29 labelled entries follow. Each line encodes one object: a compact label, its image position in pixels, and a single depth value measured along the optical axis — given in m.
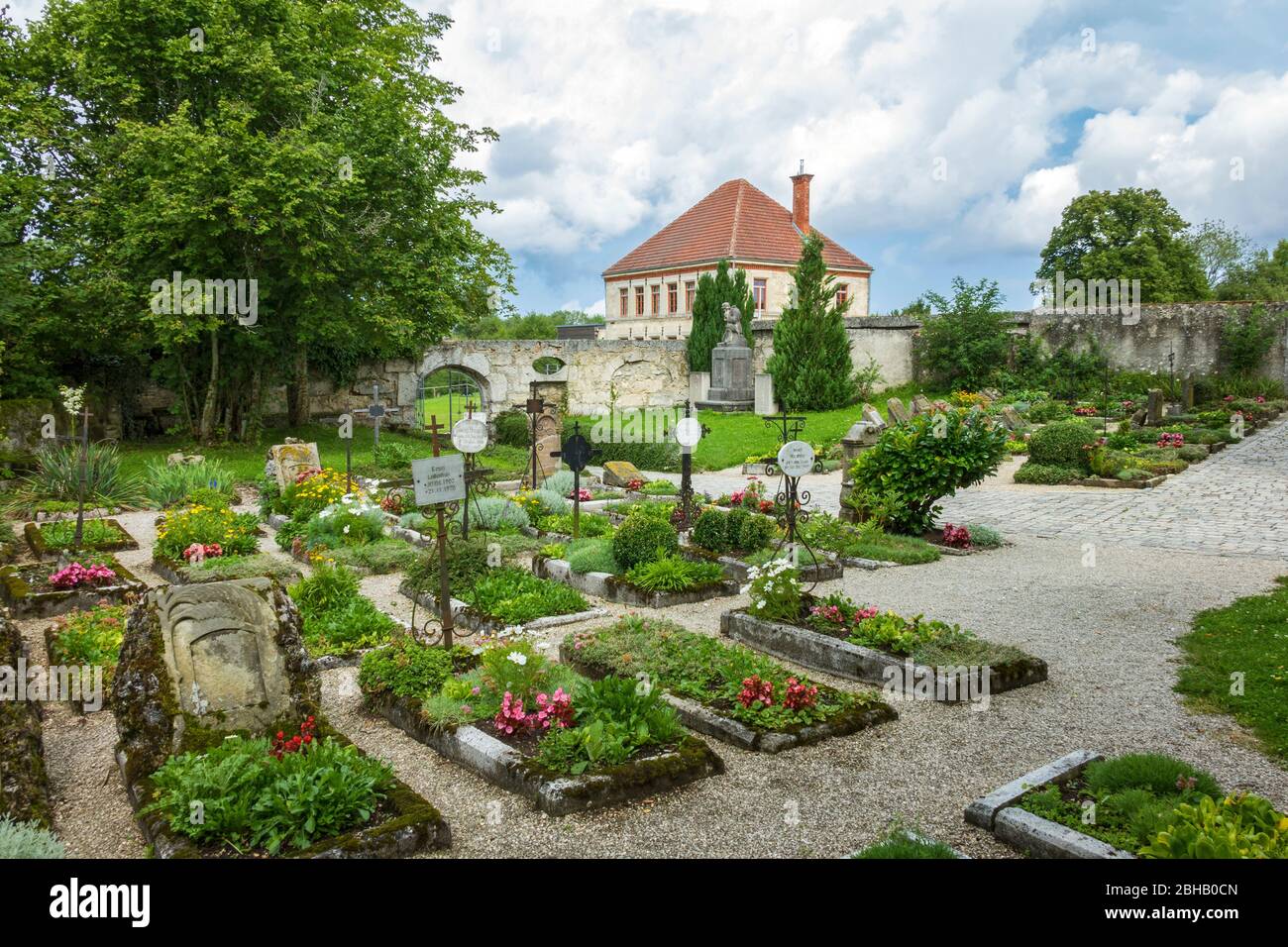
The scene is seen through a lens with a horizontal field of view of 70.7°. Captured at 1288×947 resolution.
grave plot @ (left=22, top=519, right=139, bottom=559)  10.29
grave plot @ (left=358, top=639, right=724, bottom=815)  4.70
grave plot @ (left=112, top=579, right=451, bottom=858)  4.01
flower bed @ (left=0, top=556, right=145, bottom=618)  8.16
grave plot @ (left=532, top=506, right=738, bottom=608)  8.63
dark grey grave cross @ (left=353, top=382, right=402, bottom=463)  18.97
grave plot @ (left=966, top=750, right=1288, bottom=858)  3.59
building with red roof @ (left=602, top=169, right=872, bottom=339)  36.91
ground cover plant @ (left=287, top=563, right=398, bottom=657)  7.04
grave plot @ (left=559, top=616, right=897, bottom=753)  5.43
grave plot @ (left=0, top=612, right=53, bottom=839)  4.32
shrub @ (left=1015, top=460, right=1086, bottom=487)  16.19
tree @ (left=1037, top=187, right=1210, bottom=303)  31.98
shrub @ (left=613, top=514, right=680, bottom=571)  9.18
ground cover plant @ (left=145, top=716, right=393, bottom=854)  3.99
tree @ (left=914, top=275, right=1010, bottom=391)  27.52
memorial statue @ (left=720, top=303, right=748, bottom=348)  27.08
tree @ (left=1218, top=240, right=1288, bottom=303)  38.88
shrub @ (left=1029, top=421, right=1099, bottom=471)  16.48
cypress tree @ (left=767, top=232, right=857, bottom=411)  25.89
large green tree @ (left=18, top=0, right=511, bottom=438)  16.80
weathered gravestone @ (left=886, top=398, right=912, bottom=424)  15.32
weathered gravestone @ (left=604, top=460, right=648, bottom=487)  16.21
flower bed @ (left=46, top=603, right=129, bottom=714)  6.55
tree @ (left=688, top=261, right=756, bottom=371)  28.42
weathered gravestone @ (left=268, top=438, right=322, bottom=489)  13.98
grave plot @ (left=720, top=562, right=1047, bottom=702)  6.18
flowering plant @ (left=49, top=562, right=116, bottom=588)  8.44
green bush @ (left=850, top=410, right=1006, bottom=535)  10.91
